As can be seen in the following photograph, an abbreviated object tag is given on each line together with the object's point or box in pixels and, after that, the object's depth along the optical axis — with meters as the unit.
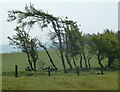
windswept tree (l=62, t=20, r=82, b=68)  43.75
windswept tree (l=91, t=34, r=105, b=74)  46.91
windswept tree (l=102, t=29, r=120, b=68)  46.66
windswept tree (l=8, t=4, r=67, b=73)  42.44
